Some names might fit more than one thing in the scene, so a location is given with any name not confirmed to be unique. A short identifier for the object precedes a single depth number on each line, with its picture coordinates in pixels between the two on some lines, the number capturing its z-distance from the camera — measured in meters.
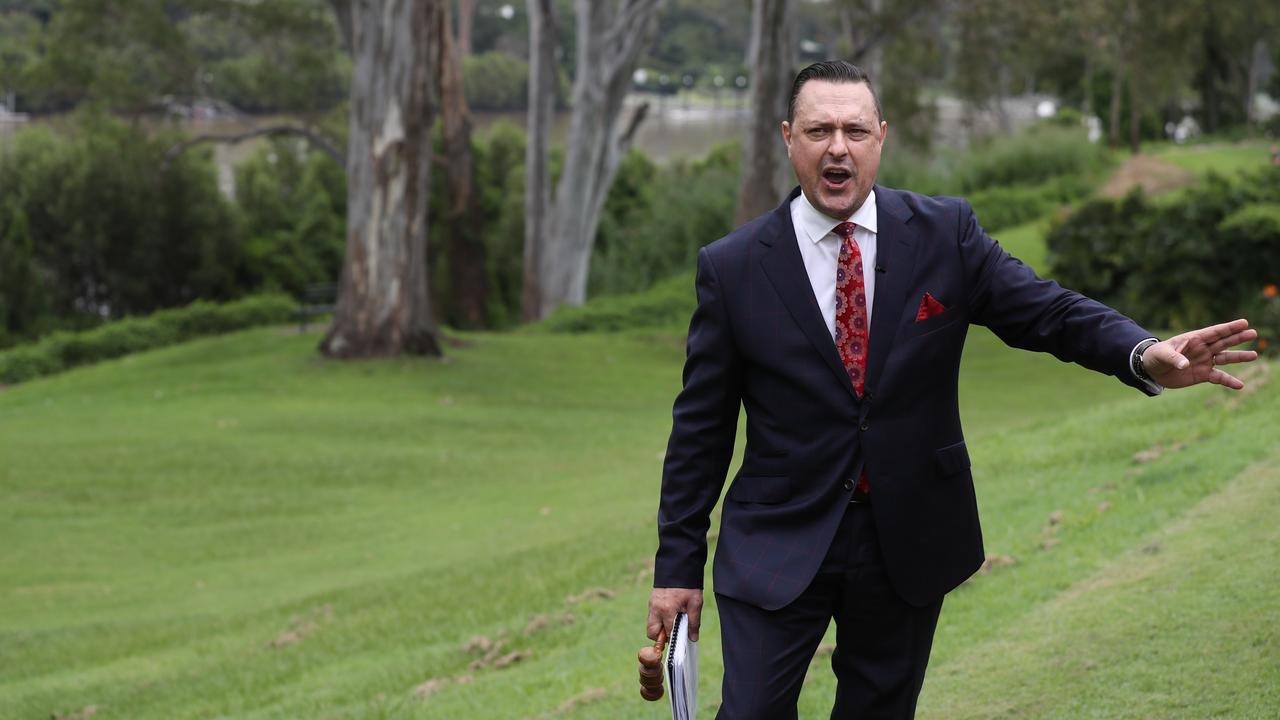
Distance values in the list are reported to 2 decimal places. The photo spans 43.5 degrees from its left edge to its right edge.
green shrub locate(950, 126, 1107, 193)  39.09
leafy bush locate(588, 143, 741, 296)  38.38
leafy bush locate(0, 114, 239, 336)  33.84
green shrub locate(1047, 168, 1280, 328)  20.16
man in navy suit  3.51
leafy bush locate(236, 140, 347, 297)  40.62
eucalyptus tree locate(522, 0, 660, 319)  29.50
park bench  26.95
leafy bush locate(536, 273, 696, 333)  27.70
